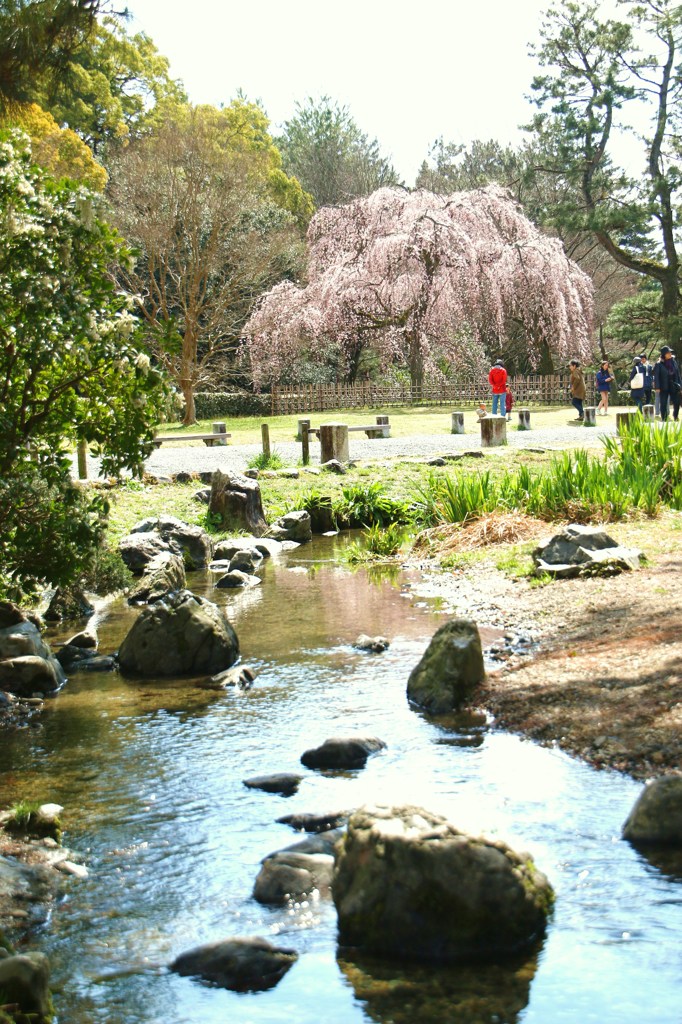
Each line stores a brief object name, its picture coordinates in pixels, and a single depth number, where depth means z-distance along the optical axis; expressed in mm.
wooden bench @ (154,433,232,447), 20875
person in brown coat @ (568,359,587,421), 28984
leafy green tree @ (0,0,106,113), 10859
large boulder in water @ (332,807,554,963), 3998
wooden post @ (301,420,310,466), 19438
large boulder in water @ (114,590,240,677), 8148
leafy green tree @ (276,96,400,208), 52750
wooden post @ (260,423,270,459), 19292
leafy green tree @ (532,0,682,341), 33062
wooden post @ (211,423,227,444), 24562
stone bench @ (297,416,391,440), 24891
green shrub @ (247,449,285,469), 18891
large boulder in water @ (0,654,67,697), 7750
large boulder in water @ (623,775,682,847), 4676
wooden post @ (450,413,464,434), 25656
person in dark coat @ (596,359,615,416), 31062
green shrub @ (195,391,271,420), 34344
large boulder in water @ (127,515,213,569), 12953
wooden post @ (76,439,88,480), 16047
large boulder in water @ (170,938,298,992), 3865
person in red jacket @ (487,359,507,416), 27969
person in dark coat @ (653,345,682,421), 23453
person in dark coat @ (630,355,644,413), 28581
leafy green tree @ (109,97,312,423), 29969
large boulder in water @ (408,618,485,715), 6902
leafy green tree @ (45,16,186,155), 39406
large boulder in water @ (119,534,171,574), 12164
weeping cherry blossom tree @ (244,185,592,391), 35906
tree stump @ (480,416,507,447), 21484
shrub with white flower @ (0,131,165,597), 6969
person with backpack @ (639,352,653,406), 29250
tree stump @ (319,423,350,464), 18969
